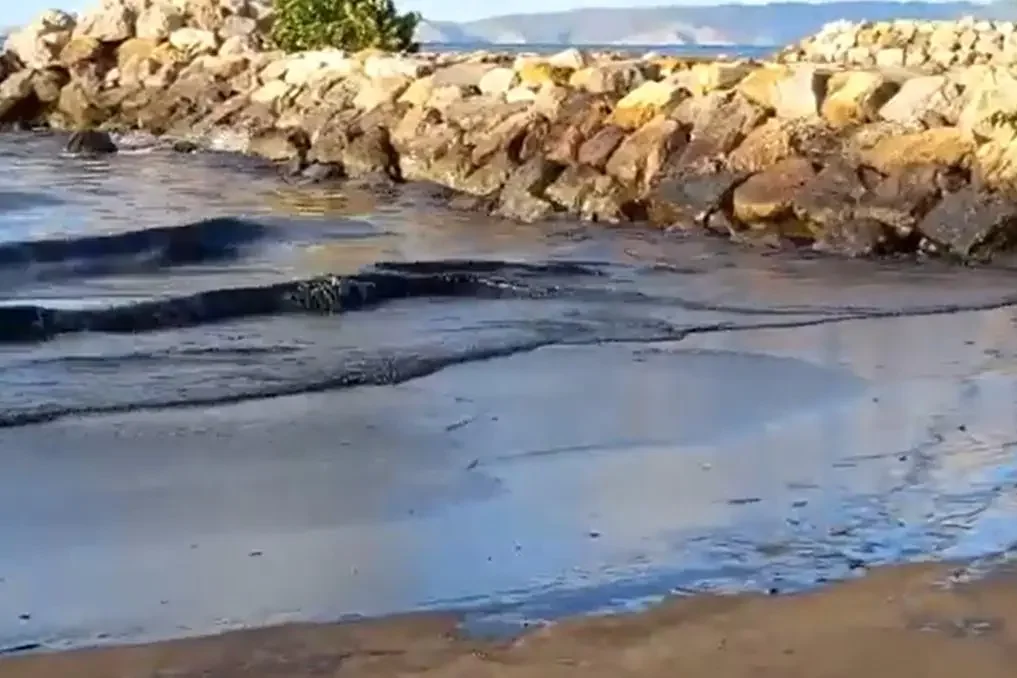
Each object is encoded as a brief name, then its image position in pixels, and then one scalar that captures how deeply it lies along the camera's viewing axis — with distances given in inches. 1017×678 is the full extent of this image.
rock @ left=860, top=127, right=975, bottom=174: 722.8
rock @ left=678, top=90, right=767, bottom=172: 808.9
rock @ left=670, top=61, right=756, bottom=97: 904.9
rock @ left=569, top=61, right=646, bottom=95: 961.5
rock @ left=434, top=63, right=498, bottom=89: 1064.2
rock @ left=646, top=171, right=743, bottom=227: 775.7
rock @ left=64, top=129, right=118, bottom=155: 1210.0
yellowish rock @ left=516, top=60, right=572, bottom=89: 1014.4
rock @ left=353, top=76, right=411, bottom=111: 1088.2
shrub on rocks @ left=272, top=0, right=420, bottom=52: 1380.4
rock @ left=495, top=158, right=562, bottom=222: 826.2
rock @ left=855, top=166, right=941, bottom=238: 694.5
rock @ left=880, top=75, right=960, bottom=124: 771.4
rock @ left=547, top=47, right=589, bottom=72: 1040.2
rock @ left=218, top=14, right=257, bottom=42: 1483.8
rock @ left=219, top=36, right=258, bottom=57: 1389.8
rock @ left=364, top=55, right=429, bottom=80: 1120.8
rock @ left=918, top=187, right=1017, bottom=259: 663.8
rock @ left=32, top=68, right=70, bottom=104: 1468.9
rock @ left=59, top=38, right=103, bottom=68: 1487.5
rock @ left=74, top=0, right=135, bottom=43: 1509.6
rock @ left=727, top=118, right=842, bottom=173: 775.7
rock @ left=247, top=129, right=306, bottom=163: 1114.7
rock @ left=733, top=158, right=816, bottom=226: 742.5
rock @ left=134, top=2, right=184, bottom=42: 1497.2
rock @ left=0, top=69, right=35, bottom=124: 1441.9
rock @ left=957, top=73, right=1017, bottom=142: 718.5
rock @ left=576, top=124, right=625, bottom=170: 862.5
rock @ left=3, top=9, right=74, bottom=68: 1518.2
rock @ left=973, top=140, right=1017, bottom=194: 689.6
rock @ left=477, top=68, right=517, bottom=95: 1037.8
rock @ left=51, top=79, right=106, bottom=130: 1408.7
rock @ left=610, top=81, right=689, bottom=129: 888.9
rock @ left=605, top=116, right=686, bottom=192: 826.8
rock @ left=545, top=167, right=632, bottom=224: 821.9
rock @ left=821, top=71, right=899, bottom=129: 796.0
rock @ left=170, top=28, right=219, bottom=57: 1439.5
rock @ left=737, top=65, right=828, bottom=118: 822.1
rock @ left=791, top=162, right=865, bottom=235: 714.2
